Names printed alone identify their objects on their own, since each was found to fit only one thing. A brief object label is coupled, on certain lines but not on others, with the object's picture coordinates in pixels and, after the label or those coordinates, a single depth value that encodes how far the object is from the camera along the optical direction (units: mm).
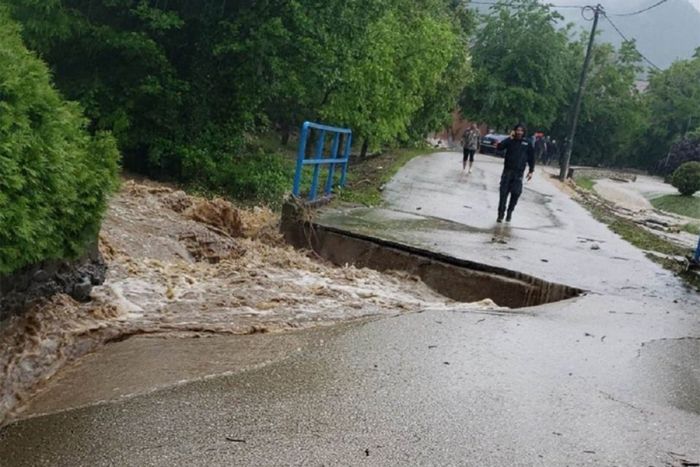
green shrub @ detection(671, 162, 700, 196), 28156
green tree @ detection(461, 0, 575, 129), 46219
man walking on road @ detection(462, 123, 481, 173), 22672
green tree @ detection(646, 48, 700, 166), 58688
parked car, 40925
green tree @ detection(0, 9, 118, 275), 3721
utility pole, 27342
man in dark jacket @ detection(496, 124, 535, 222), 11180
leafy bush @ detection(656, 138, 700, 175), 45281
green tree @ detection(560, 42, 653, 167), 53781
